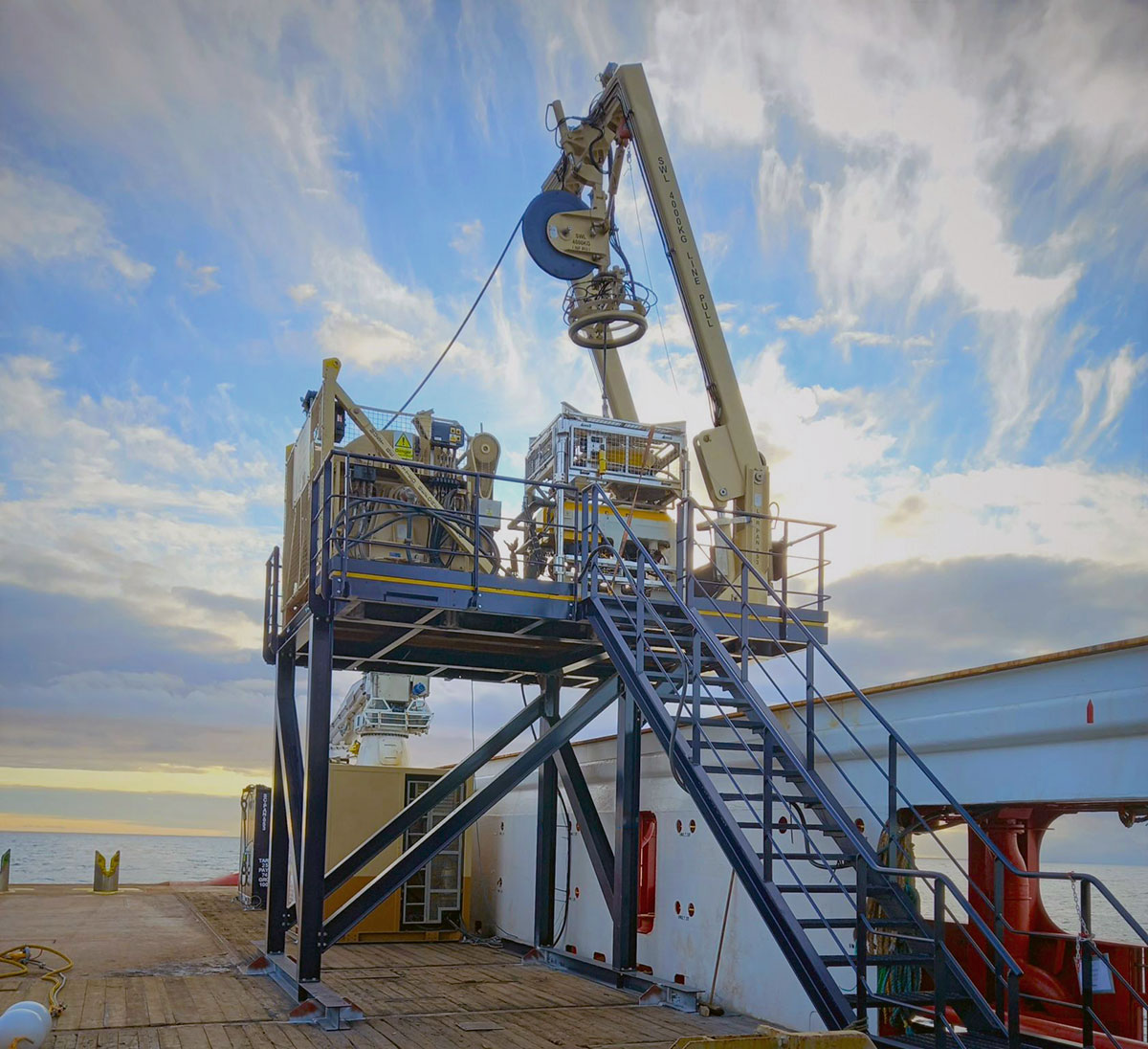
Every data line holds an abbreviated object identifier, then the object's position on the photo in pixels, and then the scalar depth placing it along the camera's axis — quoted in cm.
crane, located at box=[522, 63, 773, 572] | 1405
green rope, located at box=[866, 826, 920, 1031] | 945
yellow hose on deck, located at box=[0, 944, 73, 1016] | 1153
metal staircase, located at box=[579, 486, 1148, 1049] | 777
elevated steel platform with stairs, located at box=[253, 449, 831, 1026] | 1141
